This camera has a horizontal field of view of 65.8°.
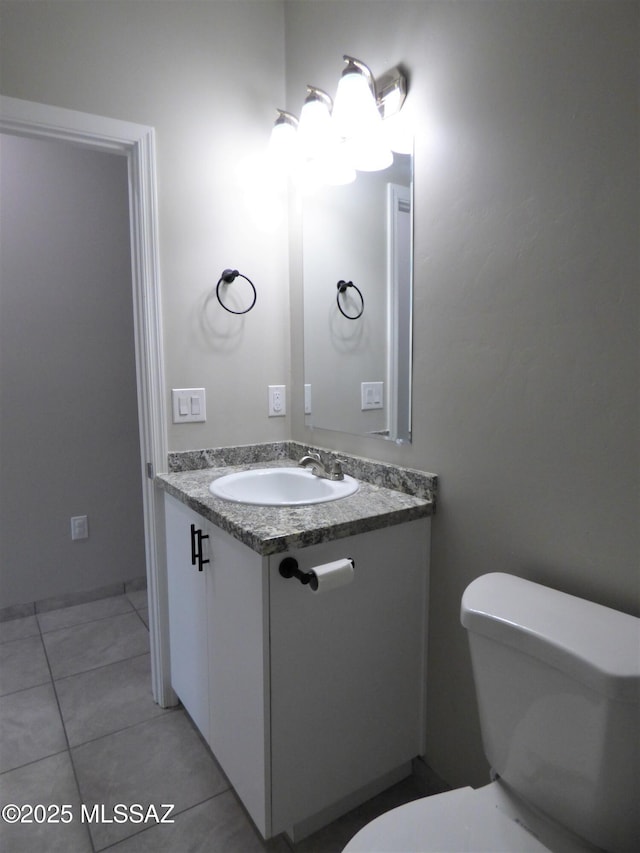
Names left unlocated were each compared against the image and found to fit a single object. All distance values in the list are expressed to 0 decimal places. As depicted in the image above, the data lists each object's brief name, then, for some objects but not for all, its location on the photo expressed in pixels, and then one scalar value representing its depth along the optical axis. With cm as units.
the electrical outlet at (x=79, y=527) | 250
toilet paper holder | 107
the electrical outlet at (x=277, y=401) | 193
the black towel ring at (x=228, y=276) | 173
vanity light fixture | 137
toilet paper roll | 105
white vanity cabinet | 114
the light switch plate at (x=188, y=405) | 171
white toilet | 77
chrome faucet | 155
